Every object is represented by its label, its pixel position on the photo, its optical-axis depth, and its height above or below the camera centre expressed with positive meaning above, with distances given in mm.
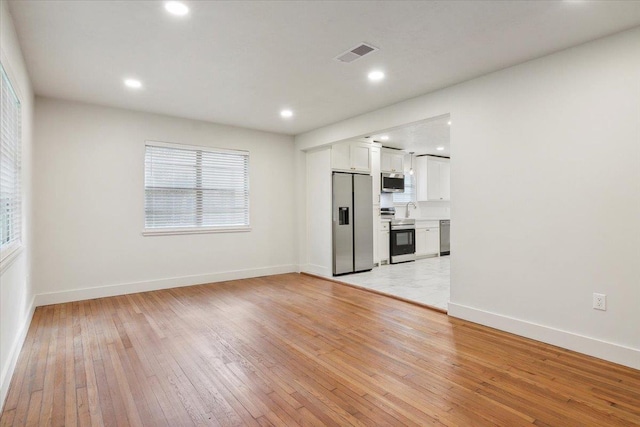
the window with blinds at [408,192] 8273 +521
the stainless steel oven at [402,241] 7172 -616
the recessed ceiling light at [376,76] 3434 +1439
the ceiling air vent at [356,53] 2891 +1439
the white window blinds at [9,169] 2353 +376
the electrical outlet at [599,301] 2689 -736
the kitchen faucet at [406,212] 8381 +14
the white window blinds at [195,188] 5008 +418
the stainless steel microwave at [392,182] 7254 +671
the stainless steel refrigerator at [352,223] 5887 -181
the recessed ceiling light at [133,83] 3665 +1477
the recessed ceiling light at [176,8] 2279 +1445
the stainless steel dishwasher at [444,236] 8547 -617
